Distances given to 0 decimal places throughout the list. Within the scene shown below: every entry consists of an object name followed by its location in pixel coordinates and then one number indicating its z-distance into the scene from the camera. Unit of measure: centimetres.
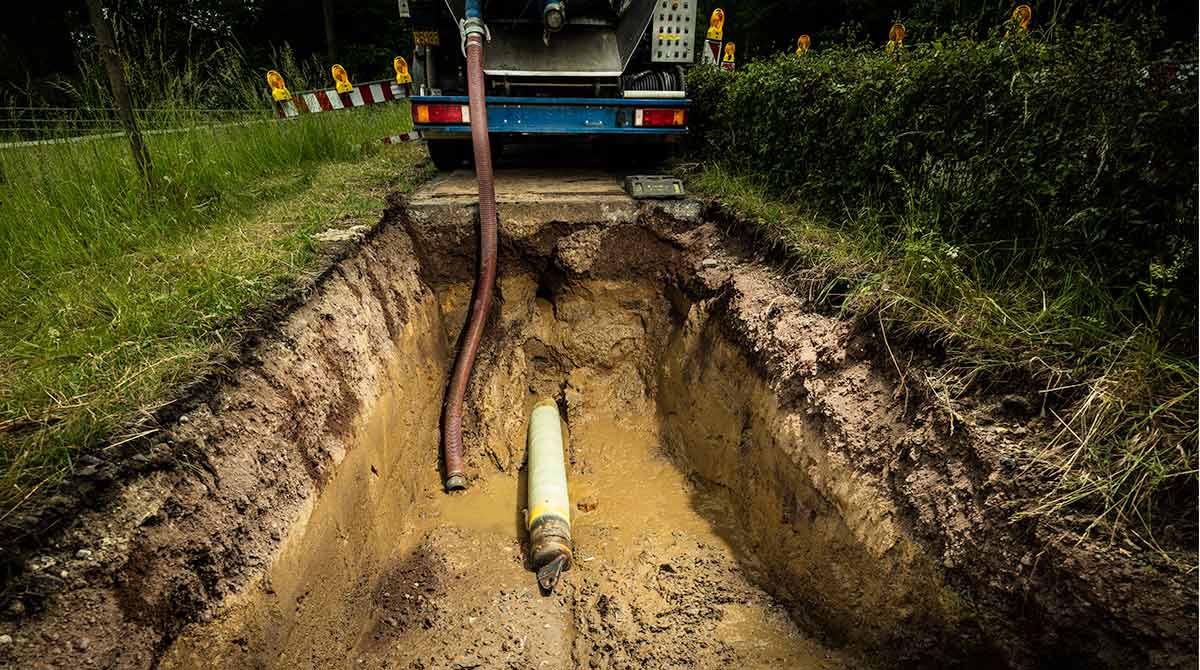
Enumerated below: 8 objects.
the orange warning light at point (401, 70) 833
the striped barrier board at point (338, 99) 570
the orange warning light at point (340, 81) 684
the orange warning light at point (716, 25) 818
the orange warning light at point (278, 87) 558
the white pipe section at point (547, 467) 283
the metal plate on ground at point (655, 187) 394
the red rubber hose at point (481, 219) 354
